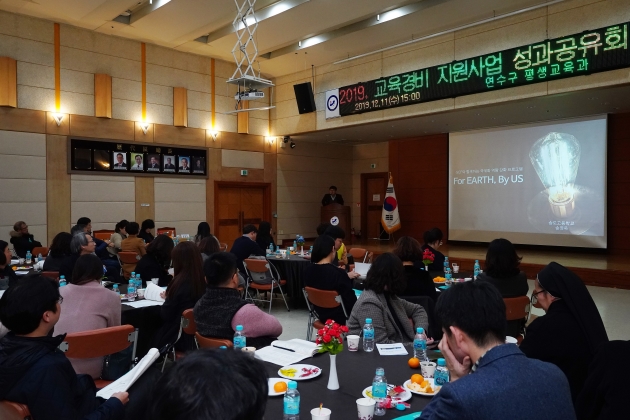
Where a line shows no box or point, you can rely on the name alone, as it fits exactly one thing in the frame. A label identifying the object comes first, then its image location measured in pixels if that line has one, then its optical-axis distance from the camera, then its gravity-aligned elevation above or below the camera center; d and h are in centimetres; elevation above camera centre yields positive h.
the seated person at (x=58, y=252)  522 -57
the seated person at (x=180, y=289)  371 -70
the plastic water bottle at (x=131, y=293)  434 -86
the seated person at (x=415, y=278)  415 -69
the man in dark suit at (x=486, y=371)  125 -49
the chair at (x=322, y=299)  421 -89
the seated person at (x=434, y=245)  572 -56
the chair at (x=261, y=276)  675 -111
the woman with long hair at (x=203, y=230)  798 -50
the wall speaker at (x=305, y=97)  1198 +265
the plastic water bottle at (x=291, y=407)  183 -81
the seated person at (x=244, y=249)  724 -74
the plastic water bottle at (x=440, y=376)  218 -81
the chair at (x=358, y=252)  802 -88
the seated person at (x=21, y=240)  829 -69
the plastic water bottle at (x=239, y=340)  264 -78
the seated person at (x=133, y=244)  713 -65
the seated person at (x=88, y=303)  311 -69
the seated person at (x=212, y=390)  88 -36
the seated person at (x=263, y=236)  809 -61
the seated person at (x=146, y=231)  899 -60
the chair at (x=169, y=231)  1110 -71
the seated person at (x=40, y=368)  185 -67
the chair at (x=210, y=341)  275 -84
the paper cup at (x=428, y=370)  227 -82
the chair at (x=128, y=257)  683 -82
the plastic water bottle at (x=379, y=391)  195 -82
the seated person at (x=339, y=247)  644 -67
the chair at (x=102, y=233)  1019 -71
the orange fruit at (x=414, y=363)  243 -84
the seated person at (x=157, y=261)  493 -64
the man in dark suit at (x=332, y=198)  1433 +9
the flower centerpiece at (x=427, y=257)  550 -66
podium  1395 -36
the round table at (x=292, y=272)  704 -109
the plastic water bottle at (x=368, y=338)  275 -81
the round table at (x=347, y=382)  194 -86
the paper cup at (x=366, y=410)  184 -82
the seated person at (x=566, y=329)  224 -62
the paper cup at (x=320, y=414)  177 -81
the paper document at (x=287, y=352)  255 -86
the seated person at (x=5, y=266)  463 -65
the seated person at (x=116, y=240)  796 -67
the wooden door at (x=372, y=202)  1546 -4
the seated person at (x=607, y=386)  168 -68
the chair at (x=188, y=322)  339 -88
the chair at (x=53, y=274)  505 -78
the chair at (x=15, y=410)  184 -82
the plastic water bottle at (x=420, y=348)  255 -81
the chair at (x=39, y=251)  816 -87
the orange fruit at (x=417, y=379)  218 -83
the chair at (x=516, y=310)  388 -91
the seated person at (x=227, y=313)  288 -69
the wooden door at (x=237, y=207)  1270 -17
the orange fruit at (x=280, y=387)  211 -83
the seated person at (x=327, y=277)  423 -71
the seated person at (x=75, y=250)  507 -54
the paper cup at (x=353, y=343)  273 -82
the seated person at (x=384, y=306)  312 -71
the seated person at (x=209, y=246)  554 -54
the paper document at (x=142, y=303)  405 -90
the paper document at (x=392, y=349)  268 -86
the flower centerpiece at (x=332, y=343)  217 -68
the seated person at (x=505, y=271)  404 -61
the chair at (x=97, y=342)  274 -84
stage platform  831 -122
